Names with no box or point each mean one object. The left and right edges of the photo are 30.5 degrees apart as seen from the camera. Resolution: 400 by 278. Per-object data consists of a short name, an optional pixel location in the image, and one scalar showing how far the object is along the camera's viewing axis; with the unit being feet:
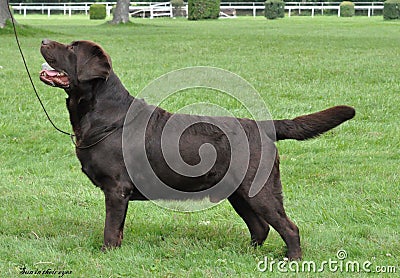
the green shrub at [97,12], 179.63
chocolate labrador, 17.22
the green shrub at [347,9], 185.16
